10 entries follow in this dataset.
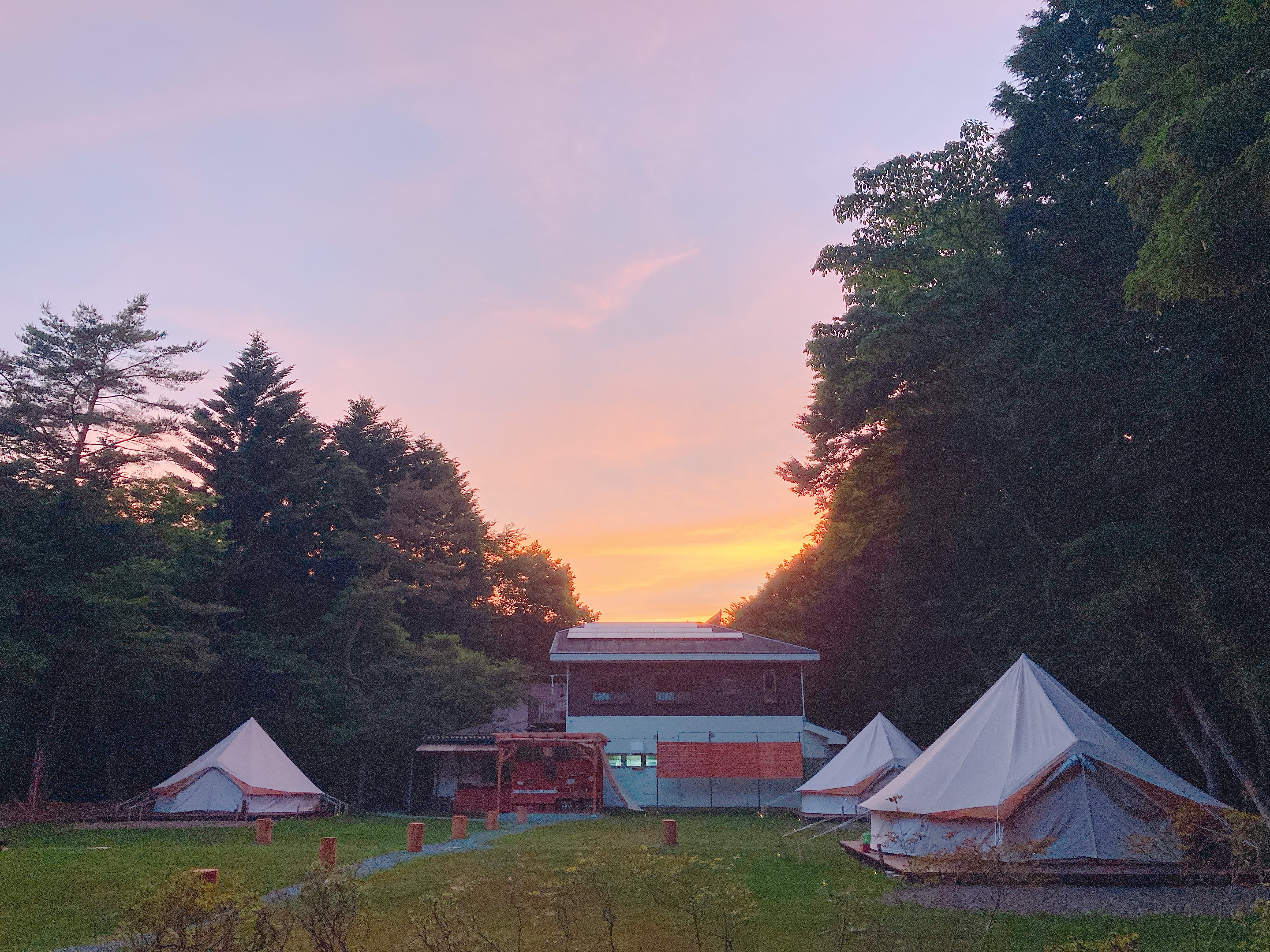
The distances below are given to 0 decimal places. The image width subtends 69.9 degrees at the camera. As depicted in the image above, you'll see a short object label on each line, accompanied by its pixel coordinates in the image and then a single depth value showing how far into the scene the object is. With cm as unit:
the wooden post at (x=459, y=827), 1914
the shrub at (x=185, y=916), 505
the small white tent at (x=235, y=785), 2545
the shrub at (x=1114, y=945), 469
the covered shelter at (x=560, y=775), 2873
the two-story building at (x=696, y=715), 3005
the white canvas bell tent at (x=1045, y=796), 1311
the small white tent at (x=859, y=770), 2402
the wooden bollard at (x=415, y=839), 1614
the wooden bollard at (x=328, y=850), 1305
